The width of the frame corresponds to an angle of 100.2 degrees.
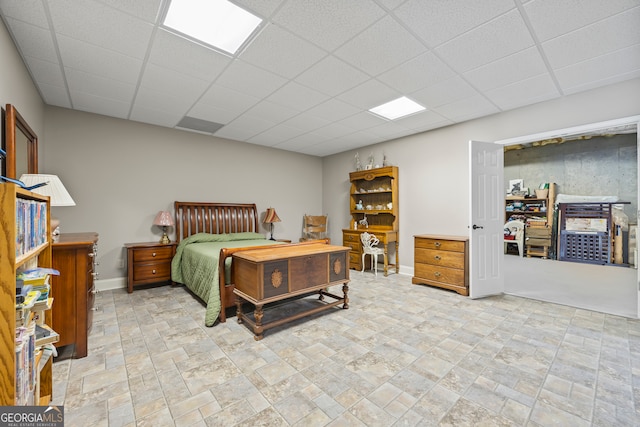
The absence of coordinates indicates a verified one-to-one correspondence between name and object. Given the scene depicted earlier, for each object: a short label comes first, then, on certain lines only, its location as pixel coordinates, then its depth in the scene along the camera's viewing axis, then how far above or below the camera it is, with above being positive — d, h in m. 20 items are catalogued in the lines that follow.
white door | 3.79 -0.06
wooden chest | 2.62 -0.64
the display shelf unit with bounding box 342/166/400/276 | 5.29 +0.13
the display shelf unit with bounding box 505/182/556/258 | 7.23 -0.10
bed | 3.00 -0.46
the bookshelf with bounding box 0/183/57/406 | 0.97 -0.35
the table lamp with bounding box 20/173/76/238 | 2.29 +0.23
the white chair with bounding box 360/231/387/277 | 5.08 -0.57
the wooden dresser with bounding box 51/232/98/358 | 2.22 -0.66
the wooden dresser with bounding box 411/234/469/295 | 3.97 -0.73
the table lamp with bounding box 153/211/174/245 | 4.36 -0.10
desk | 5.06 -0.54
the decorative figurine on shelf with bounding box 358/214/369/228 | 5.85 -0.16
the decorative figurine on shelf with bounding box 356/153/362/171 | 6.11 +1.14
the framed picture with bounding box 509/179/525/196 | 7.80 +0.85
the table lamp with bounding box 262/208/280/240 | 5.72 -0.04
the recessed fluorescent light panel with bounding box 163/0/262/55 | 1.97 +1.54
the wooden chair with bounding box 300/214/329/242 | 6.42 -0.29
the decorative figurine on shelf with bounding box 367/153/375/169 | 5.76 +1.16
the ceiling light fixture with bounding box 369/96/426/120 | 3.67 +1.55
